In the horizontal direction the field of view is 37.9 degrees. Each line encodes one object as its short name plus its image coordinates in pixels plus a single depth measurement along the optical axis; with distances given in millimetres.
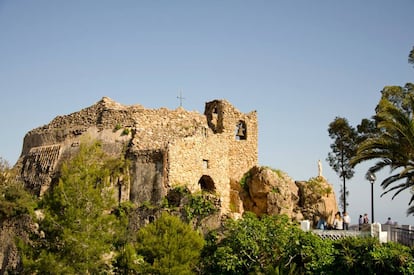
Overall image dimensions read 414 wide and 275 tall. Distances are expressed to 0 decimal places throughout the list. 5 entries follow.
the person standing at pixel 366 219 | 25402
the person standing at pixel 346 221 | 25141
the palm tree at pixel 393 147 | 21938
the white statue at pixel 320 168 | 30719
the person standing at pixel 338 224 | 24756
